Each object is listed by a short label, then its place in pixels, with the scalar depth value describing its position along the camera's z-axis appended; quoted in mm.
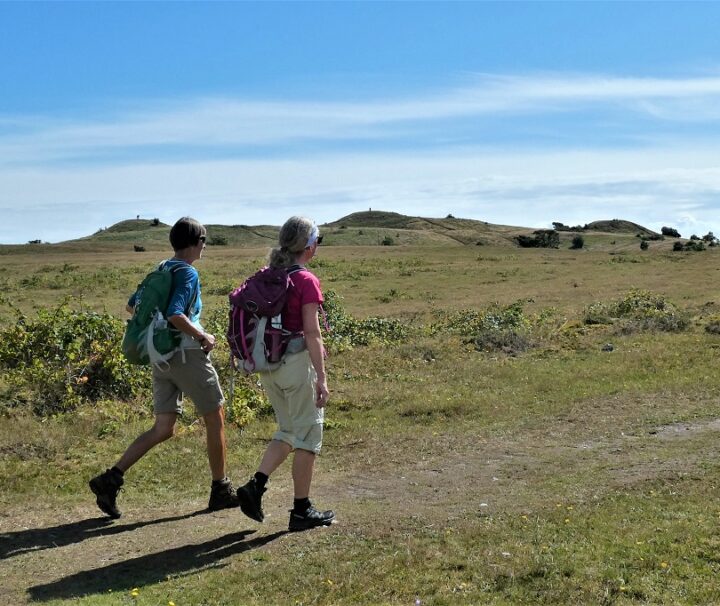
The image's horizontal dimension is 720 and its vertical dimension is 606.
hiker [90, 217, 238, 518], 5477
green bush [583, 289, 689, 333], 15766
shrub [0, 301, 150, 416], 9492
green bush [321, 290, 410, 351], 14955
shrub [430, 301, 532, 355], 14344
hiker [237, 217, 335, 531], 5086
